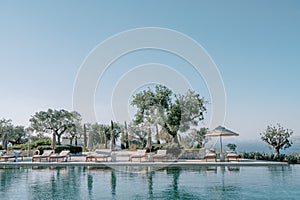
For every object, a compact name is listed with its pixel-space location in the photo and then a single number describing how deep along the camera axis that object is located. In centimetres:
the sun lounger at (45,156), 1636
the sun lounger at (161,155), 1512
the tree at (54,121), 3381
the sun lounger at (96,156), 1578
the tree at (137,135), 2558
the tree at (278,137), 1692
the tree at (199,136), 2233
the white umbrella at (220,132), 1514
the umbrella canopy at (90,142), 2559
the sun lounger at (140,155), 1545
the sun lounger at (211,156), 1444
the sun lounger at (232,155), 1450
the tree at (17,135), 3955
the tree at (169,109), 2097
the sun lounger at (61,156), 1627
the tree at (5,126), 3788
